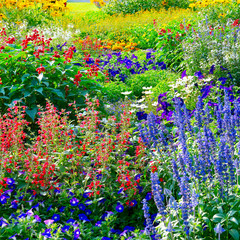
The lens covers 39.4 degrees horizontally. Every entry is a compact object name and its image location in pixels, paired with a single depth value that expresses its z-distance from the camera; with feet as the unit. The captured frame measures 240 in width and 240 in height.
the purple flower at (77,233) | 8.60
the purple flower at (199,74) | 16.98
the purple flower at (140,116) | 15.68
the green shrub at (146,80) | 20.35
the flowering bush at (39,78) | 15.08
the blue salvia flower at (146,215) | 6.67
